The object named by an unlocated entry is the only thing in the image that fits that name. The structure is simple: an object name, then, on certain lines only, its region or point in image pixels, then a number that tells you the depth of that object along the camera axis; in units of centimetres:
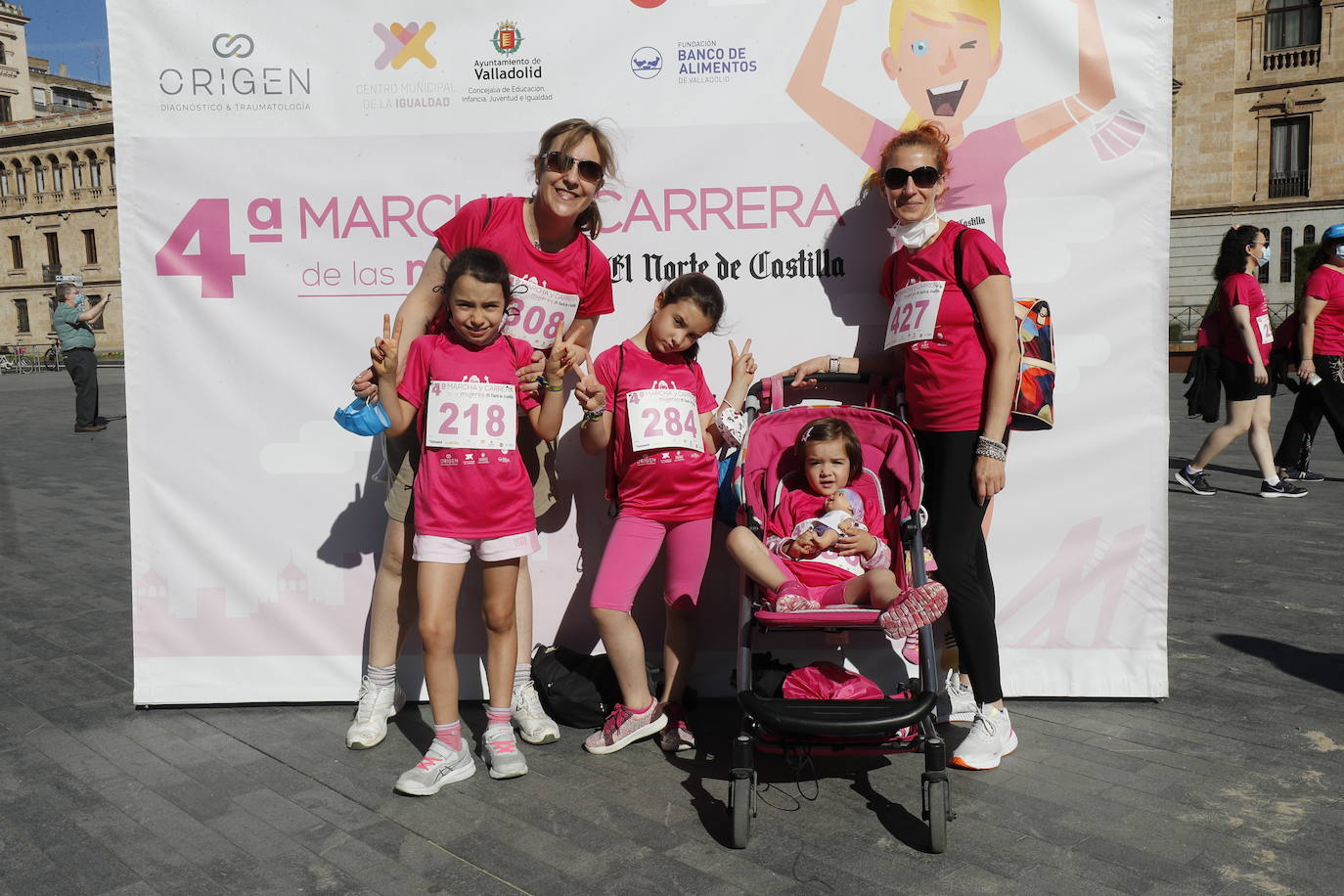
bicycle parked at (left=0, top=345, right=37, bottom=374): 4119
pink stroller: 315
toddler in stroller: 364
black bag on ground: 421
